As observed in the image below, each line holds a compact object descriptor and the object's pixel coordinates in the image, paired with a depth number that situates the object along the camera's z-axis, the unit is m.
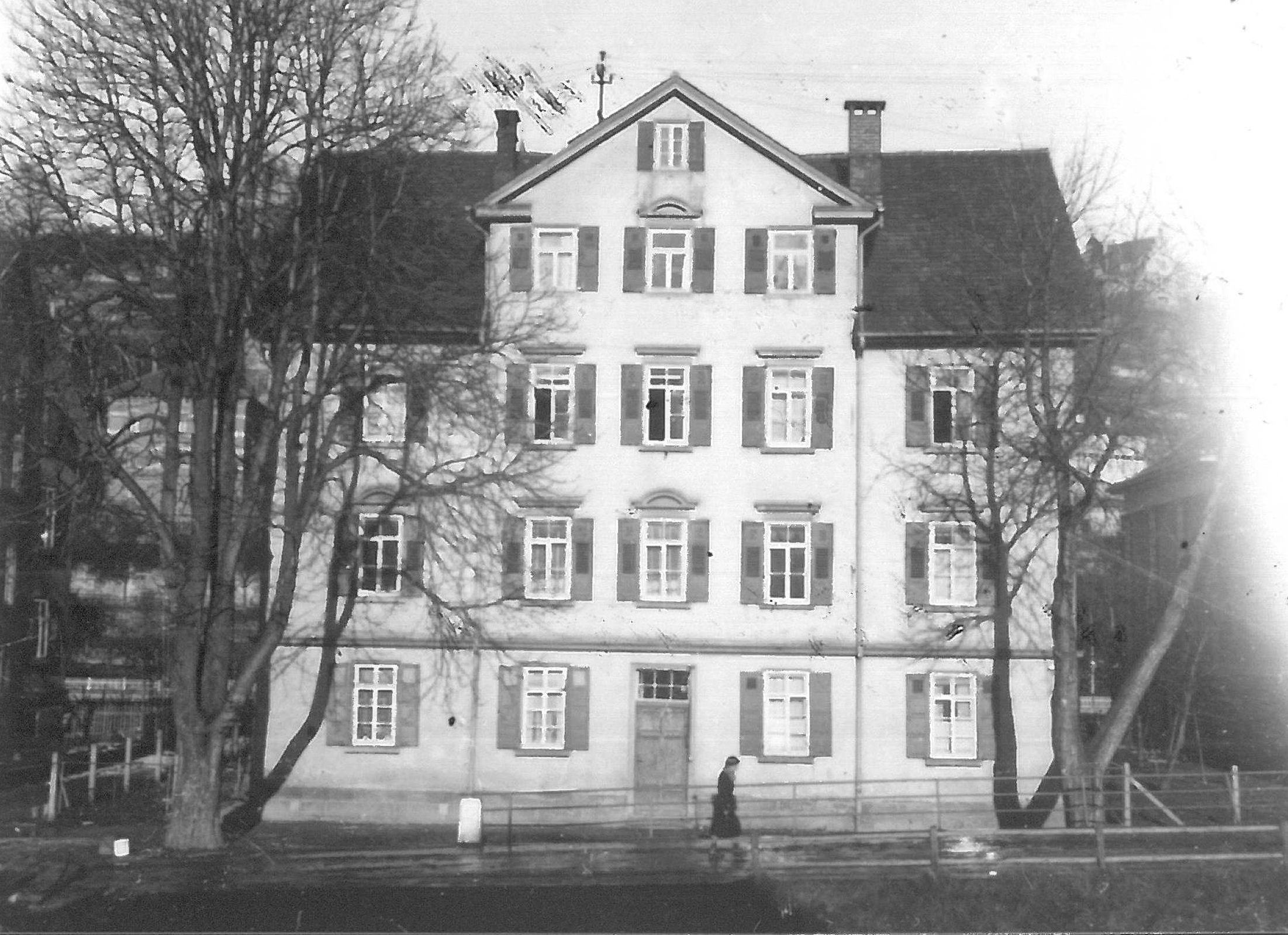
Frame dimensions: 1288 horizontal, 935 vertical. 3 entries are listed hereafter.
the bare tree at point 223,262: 18.62
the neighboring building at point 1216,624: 27.14
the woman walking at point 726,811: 22.09
